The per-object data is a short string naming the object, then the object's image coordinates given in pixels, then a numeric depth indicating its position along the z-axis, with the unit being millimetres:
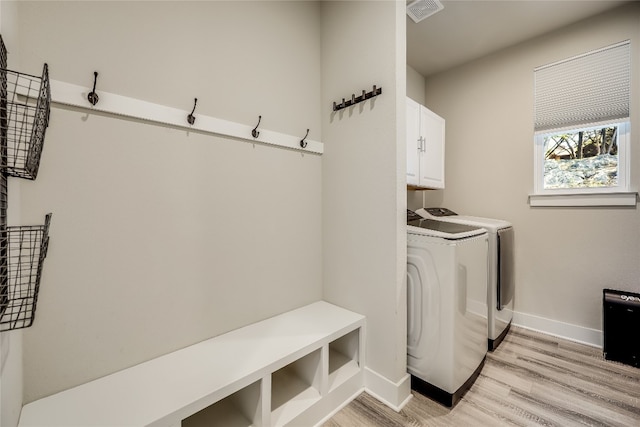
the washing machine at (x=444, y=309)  1562
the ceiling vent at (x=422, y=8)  2080
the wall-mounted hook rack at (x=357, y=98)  1638
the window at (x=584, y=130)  2180
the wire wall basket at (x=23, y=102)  797
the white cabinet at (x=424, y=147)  2119
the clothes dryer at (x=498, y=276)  2164
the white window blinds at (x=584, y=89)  2162
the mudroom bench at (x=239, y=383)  979
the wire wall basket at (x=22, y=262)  877
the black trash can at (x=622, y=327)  1936
